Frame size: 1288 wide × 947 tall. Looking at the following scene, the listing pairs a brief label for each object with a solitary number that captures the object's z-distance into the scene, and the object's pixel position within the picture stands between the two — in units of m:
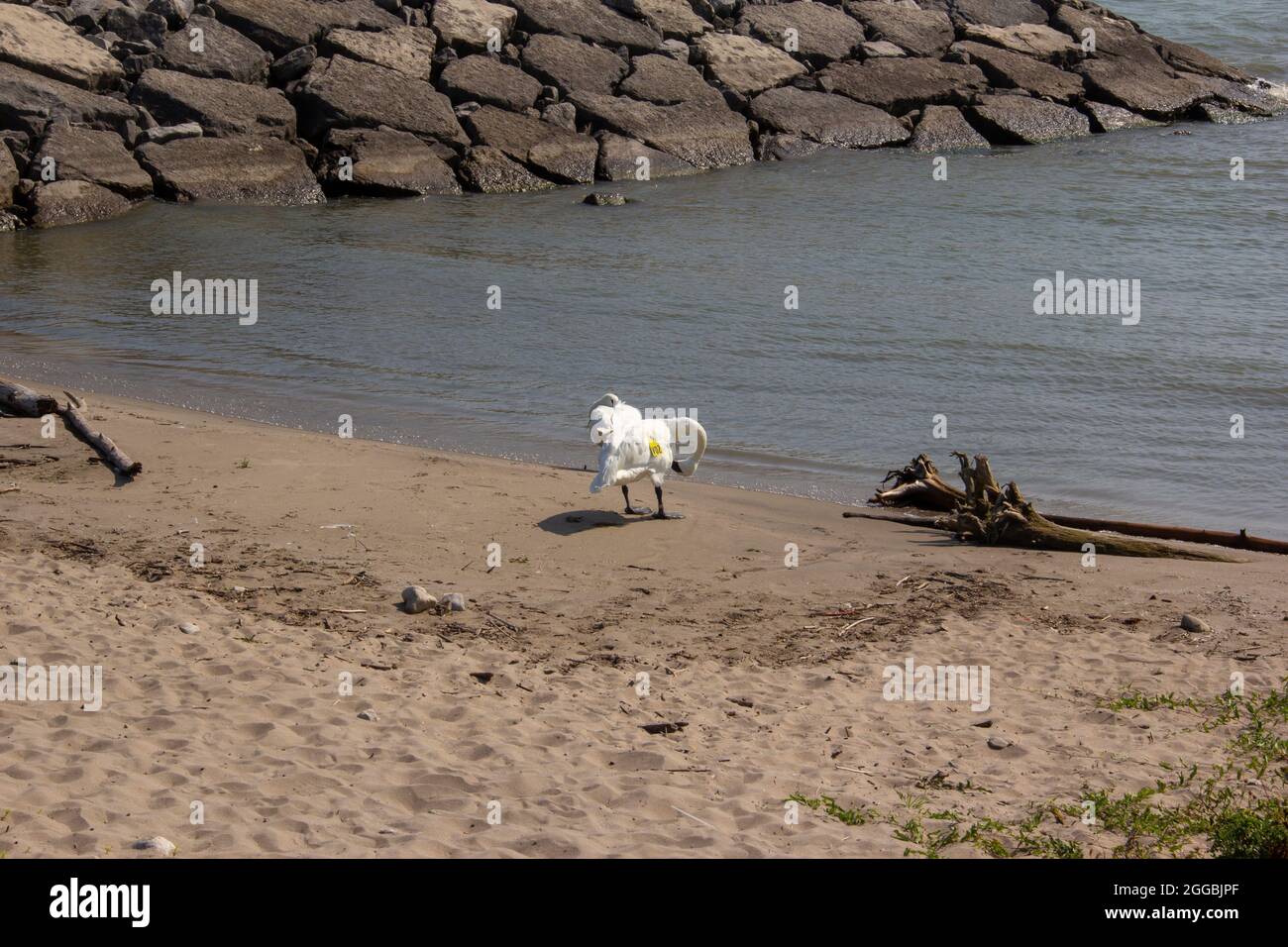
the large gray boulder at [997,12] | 27.98
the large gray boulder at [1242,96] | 27.08
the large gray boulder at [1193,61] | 28.39
